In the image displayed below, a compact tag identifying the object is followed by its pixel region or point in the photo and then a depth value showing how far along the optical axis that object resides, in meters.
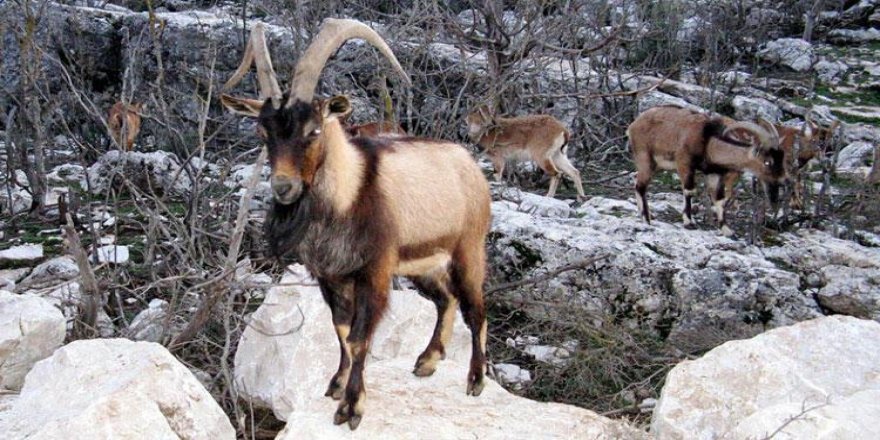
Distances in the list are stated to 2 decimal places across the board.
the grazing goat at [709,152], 10.02
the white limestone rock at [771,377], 4.48
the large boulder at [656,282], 7.32
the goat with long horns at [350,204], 4.13
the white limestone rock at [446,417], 4.27
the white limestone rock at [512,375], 6.66
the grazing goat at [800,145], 10.33
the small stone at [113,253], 7.45
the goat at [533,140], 11.10
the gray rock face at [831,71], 16.16
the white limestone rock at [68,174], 10.42
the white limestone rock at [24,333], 5.22
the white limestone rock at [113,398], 3.91
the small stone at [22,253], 7.94
